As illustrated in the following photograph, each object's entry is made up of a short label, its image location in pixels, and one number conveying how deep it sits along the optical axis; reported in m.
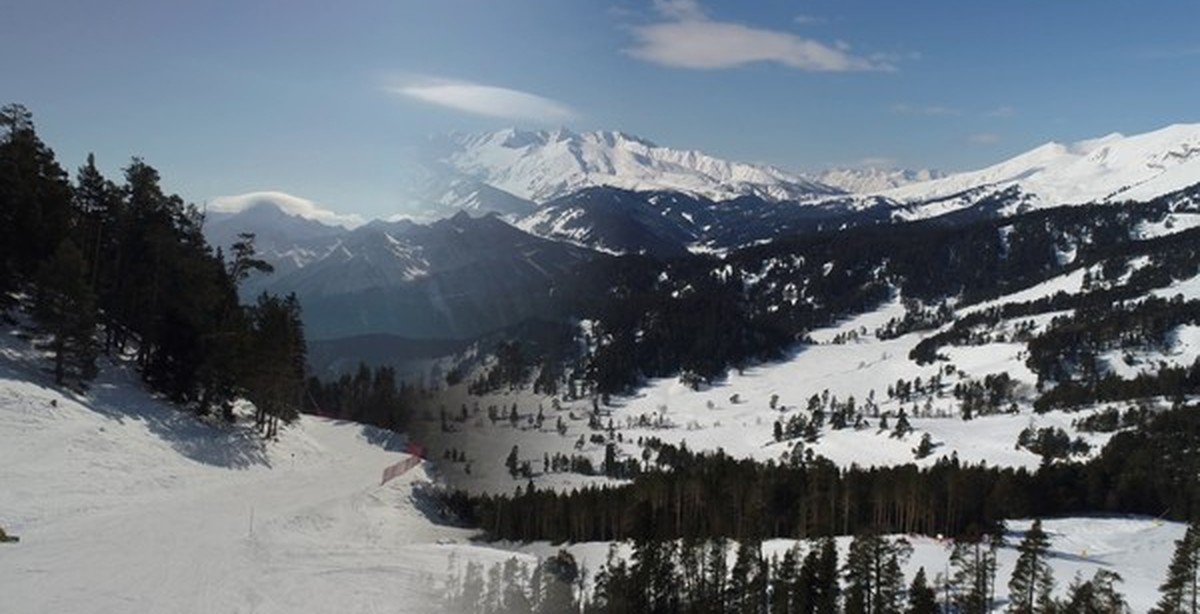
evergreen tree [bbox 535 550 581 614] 76.81
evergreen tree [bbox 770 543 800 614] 81.50
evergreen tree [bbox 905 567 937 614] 74.50
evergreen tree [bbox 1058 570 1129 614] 77.50
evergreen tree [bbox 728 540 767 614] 82.50
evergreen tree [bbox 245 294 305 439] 91.00
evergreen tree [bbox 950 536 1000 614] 80.56
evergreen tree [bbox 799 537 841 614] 81.25
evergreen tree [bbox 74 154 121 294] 90.69
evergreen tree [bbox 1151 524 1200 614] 80.75
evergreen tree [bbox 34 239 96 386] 70.81
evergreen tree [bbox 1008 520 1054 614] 78.62
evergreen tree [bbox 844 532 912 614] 77.61
